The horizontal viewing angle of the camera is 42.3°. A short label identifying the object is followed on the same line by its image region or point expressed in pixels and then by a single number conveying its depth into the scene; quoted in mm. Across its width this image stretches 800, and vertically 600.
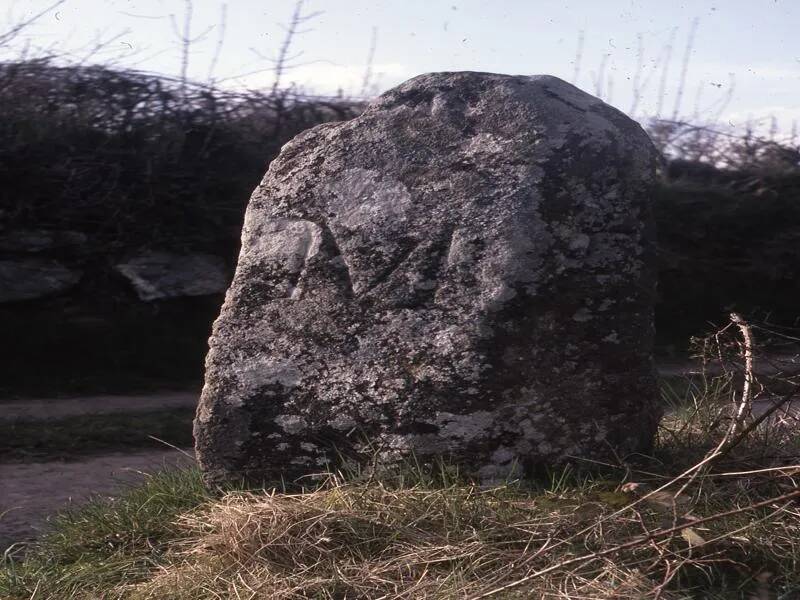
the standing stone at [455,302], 3344
